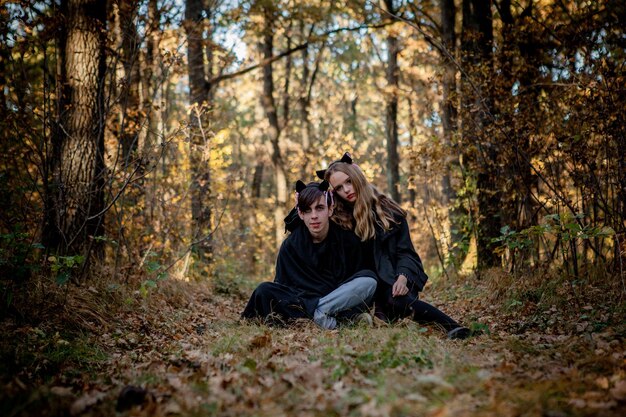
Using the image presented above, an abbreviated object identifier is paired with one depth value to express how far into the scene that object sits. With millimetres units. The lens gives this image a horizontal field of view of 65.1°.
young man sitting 5117
